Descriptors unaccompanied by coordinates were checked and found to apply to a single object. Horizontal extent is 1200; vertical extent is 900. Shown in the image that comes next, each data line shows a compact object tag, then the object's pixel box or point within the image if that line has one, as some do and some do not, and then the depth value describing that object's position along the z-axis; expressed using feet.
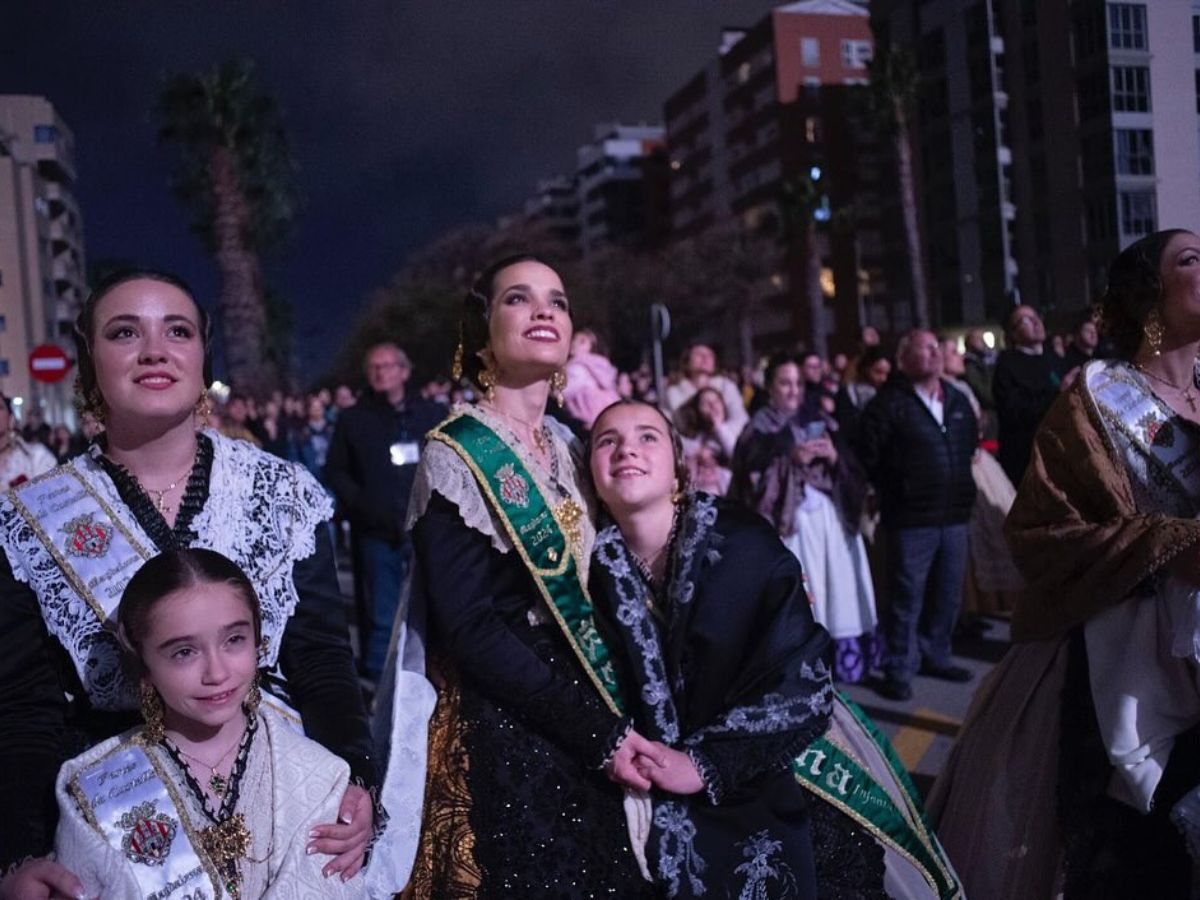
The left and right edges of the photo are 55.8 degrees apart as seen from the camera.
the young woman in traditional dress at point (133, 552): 6.73
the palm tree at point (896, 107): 88.12
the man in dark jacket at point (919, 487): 20.30
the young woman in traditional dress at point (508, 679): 8.31
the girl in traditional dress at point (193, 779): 6.29
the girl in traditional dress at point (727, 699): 8.00
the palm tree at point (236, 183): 73.67
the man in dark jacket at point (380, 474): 22.39
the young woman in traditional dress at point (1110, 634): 9.34
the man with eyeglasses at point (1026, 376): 22.70
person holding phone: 21.01
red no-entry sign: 54.60
